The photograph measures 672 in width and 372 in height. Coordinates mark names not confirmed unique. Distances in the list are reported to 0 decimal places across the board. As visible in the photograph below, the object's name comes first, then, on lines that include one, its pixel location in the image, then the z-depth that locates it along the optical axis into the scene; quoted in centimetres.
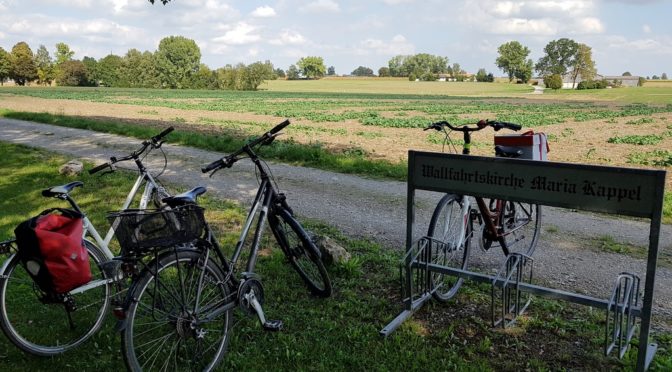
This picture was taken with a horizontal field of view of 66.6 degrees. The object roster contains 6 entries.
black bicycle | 295
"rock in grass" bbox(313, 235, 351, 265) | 504
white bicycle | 349
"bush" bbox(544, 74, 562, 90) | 9225
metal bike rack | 298
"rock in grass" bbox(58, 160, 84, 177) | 962
